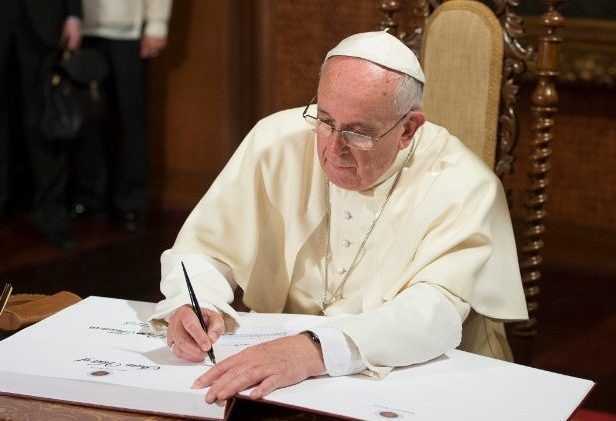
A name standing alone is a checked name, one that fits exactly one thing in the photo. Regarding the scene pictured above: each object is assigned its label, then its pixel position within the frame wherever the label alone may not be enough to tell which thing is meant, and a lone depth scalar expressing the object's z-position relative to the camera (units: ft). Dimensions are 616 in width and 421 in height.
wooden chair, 19.86
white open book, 11.91
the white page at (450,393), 11.86
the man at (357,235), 13.70
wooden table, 11.72
